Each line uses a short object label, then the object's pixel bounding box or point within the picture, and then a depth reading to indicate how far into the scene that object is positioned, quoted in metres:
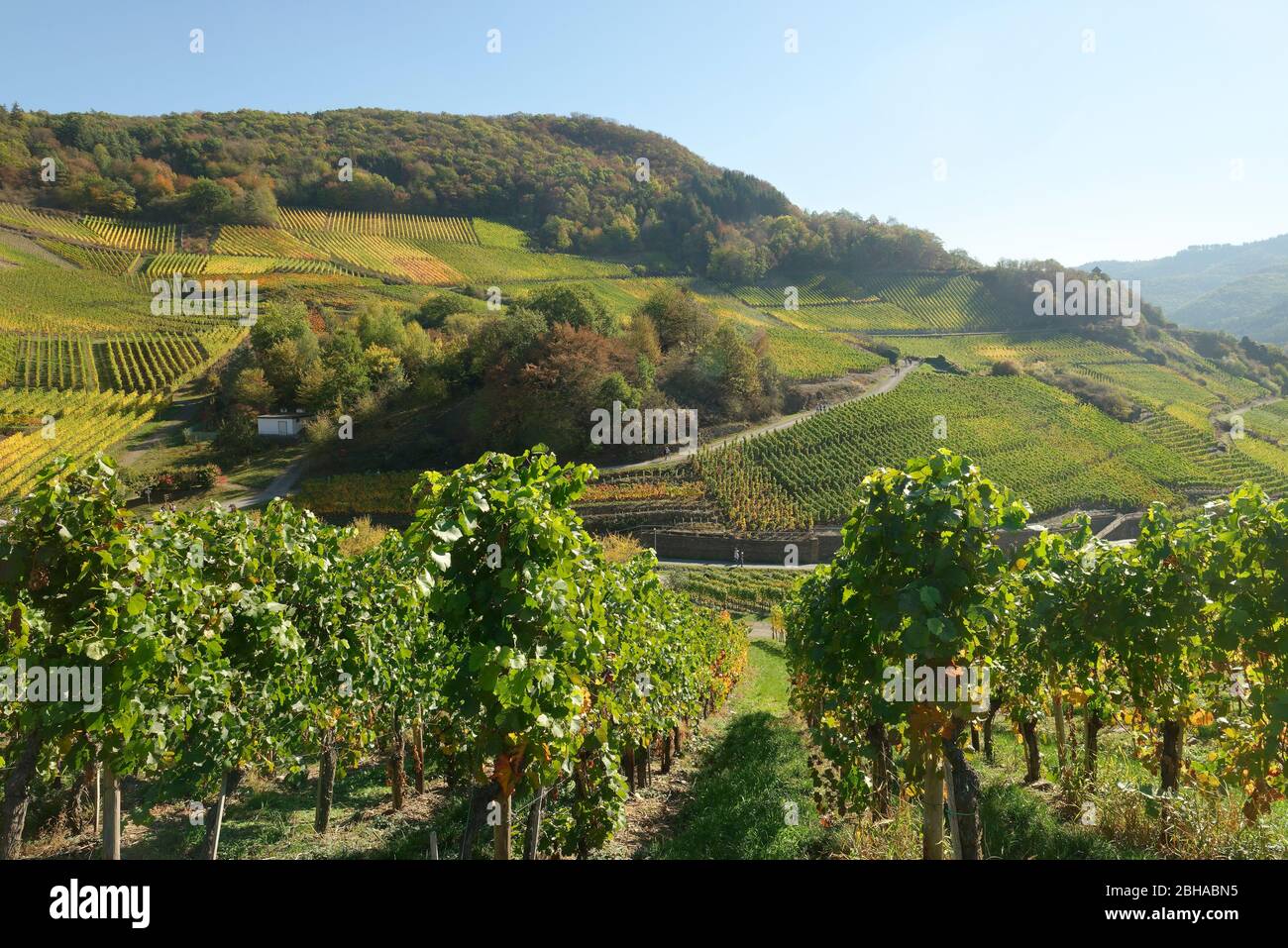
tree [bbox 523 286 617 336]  47.22
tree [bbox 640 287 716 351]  51.66
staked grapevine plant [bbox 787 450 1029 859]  5.01
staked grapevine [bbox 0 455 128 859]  5.01
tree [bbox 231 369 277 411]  46.84
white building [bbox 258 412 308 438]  47.22
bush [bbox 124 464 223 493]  38.31
